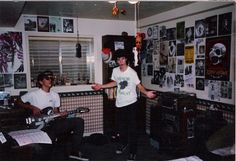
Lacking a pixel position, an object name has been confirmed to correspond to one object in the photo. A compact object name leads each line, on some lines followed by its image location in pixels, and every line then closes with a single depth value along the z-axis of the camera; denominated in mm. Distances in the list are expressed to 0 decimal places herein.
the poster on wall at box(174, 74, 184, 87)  3535
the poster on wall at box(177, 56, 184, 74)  3512
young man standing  3045
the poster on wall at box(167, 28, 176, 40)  3645
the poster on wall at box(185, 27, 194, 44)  3318
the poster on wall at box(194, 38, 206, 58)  3156
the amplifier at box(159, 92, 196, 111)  3146
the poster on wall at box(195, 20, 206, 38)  3141
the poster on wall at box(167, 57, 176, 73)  3668
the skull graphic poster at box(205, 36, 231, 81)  2836
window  3959
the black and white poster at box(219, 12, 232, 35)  2783
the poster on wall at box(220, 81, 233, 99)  2809
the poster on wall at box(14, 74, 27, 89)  3748
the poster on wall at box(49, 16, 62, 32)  3930
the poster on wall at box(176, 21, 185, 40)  3474
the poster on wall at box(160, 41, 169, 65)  3826
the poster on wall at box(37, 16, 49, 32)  3839
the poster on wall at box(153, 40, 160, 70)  4035
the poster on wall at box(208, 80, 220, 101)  2966
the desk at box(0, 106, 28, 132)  2977
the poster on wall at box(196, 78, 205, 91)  3186
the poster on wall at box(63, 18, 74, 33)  4020
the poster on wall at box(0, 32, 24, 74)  3668
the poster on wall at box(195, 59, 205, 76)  3176
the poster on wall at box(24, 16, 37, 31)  3762
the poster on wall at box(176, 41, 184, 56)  3499
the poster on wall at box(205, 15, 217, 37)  2977
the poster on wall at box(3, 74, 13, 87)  3689
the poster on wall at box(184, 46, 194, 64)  3332
